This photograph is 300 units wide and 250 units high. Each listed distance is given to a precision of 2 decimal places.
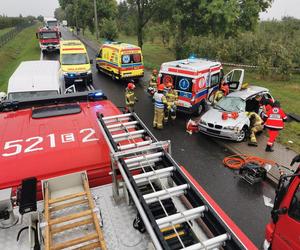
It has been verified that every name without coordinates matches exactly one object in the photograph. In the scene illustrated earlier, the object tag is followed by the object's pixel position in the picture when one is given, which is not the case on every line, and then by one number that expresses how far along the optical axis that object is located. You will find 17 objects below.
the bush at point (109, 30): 37.28
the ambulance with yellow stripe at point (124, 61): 17.27
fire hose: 8.51
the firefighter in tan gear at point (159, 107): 10.95
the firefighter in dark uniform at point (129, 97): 11.81
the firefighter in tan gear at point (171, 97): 11.31
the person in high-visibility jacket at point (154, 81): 14.12
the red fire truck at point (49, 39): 28.48
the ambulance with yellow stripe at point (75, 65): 16.12
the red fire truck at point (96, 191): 2.65
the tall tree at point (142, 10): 23.07
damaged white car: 9.91
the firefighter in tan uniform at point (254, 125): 9.97
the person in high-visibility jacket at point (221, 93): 11.88
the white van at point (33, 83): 9.37
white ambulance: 11.70
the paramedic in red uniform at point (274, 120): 8.91
